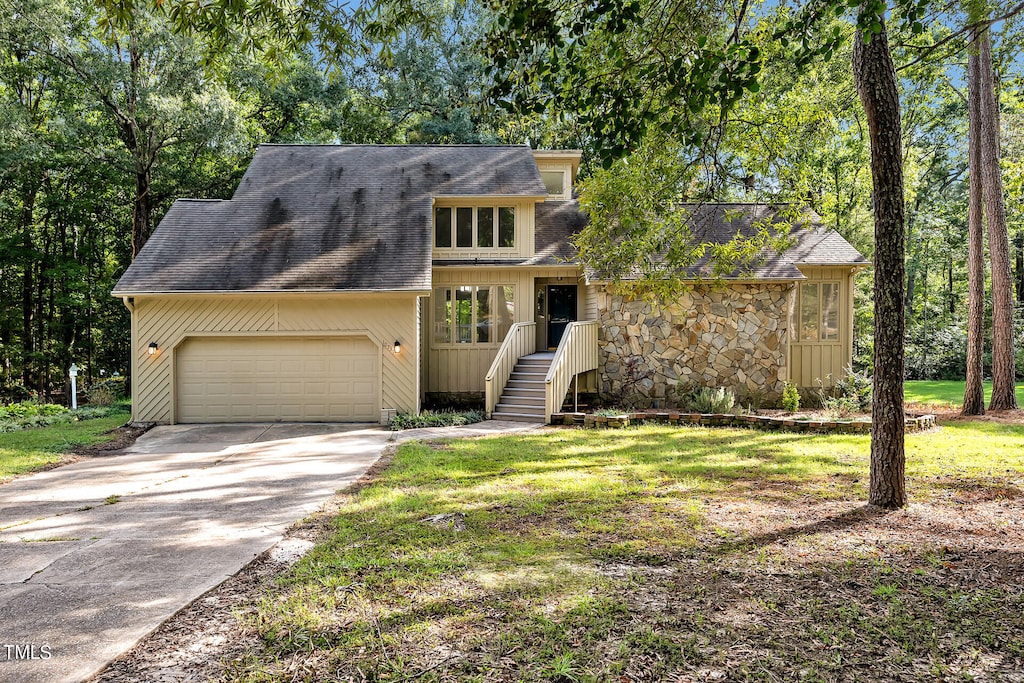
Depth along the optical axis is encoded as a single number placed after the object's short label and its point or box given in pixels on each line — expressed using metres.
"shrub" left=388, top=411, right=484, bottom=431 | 11.22
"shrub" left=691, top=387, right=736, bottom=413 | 11.99
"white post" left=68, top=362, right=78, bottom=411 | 13.46
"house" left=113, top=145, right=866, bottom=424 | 11.61
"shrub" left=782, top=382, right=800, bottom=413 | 12.78
